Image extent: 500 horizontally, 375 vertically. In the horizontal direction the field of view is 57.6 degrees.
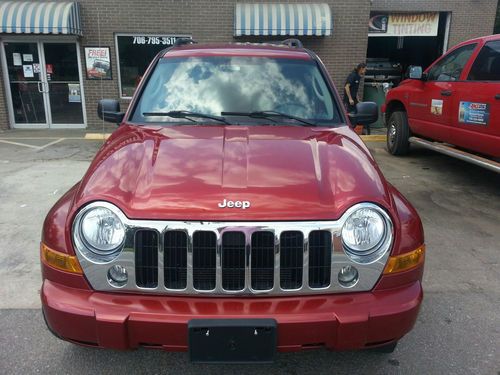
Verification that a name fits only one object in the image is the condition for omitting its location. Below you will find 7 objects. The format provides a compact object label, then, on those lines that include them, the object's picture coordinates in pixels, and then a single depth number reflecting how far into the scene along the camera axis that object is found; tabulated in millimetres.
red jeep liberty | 2145
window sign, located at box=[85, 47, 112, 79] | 11797
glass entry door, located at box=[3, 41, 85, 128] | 11742
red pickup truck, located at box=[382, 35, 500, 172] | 5945
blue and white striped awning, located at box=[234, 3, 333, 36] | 11328
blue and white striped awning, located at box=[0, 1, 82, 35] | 10852
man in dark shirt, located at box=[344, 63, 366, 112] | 11266
